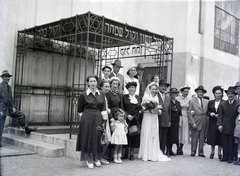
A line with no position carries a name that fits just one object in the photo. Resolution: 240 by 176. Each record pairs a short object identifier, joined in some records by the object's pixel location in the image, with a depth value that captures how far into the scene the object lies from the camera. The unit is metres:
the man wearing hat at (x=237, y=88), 6.84
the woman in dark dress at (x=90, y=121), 5.79
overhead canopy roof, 7.17
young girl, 6.23
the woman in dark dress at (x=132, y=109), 6.65
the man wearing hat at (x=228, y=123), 6.90
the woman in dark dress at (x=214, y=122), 7.36
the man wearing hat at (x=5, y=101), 7.40
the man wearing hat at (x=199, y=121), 7.68
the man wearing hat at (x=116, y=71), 7.66
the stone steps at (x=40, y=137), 7.12
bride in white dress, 6.75
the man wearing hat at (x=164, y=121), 7.13
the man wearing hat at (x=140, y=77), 7.97
